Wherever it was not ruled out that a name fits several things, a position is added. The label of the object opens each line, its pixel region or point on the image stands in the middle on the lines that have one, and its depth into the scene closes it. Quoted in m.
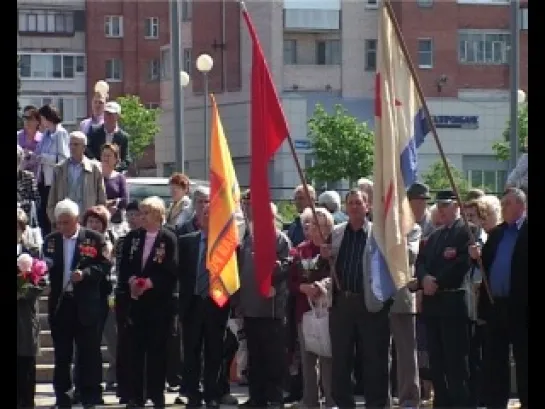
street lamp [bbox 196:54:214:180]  38.94
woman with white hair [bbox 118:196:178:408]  15.54
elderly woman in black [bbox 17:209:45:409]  14.16
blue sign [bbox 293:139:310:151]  70.75
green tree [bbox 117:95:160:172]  76.00
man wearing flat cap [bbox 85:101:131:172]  20.16
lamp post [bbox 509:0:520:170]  26.73
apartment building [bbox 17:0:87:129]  90.12
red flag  15.20
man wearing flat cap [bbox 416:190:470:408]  14.70
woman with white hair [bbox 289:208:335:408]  15.28
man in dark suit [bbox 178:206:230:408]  15.77
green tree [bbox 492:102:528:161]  61.48
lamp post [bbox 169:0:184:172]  23.89
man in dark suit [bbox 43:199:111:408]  15.57
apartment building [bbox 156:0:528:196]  70.75
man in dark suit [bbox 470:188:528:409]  13.96
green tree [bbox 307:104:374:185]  64.06
